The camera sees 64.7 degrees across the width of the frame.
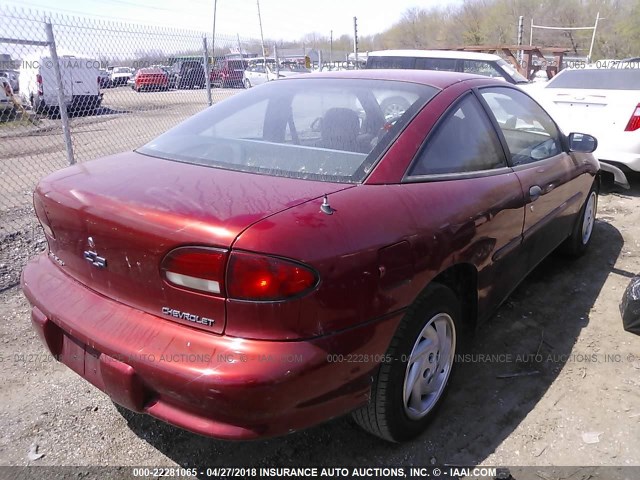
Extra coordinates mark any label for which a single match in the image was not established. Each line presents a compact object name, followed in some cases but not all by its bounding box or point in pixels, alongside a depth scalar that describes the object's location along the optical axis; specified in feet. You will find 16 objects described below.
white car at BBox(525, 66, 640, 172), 19.38
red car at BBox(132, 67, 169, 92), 36.24
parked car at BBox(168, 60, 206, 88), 35.54
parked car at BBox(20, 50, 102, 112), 33.78
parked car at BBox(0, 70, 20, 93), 27.19
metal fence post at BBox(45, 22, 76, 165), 15.37
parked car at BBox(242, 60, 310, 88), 69.30
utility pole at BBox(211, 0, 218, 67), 121.32
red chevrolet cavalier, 5.38
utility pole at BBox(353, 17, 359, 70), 68.54
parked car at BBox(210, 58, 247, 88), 48.65
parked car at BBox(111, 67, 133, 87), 47.41
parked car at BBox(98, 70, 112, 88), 43.96
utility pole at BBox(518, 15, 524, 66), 83.41
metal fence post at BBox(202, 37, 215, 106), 24.17
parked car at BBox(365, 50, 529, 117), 28.48
